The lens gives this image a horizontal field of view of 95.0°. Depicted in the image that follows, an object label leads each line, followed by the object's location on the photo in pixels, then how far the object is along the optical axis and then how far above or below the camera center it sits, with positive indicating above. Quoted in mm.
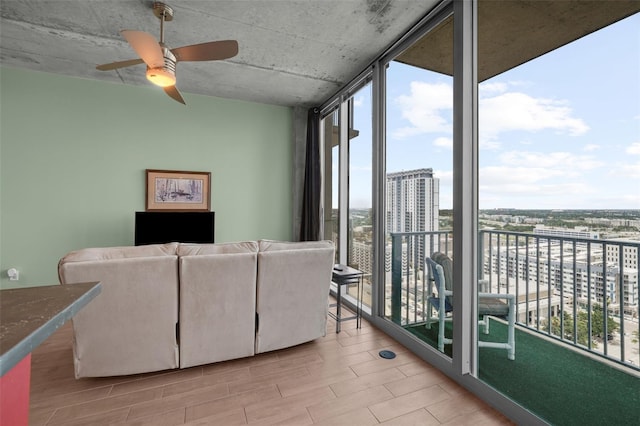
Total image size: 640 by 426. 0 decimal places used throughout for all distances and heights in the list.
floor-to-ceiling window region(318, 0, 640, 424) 1584 +304
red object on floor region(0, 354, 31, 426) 694 -466
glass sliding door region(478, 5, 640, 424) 1444 +101
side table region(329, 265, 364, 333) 2941 -643
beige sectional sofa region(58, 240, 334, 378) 1930 -638
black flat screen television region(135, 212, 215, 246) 3832 -169
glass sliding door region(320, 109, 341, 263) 4191 +578
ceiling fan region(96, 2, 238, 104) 1963 +1204
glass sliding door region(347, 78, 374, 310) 3351 +371
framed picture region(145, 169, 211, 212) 4137 +352
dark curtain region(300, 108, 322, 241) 4516 +493
